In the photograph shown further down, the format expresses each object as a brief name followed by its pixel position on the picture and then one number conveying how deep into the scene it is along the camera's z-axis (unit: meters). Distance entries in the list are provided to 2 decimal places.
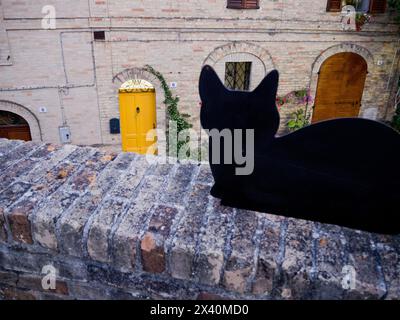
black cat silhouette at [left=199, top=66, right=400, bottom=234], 1.45
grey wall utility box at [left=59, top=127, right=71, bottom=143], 9.18
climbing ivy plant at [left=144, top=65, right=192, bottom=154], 9.00
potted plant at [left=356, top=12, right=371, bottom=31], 9.30
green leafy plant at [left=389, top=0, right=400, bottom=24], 9.07
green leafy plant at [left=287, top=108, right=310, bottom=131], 10.20
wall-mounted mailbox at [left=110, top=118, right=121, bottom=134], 9.28
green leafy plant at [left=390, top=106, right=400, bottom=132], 10.44
